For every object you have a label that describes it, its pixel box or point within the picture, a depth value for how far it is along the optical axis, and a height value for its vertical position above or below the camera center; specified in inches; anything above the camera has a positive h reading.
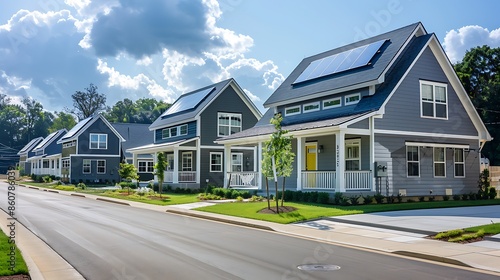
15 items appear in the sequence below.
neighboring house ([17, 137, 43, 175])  3700.8 +102.2
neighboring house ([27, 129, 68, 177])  2795.3 +71.4
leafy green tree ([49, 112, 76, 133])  4829.7 +471.2
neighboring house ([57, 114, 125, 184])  2370.8 +77.2
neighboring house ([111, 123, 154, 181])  2196.1 +139.9
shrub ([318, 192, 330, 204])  902.4 -54.1
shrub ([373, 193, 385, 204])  911.0 -55.8
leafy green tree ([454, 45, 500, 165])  1798.7 +337.7
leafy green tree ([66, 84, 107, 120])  4055.1 +563.7
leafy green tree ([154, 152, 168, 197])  1268.5 +3.4
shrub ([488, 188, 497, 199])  1102.4 -55.8
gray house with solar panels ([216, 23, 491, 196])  934.4 +92.1
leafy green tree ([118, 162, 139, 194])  1459.2 -11.4
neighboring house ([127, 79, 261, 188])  1541.6 +112.3
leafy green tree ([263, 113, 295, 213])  783.1 +25.6
